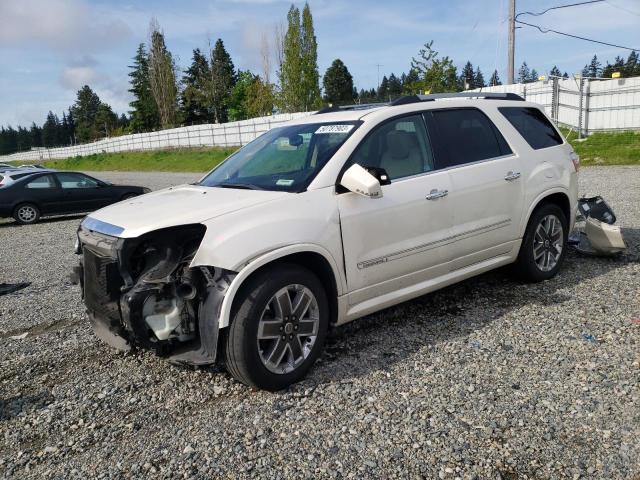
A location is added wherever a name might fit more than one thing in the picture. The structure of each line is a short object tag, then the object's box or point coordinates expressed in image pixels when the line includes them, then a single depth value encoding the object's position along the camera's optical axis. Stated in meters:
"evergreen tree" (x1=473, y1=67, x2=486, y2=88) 120.24
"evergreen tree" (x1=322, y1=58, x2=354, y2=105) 101.62
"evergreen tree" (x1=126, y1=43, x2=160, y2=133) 79.25
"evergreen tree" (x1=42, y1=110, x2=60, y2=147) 141.50
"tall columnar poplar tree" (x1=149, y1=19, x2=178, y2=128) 68.19
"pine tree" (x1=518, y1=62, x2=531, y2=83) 136.23
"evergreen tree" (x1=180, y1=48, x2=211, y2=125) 72.00
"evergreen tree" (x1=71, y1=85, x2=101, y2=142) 116.94
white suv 3.46
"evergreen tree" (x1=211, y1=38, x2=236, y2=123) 71.09
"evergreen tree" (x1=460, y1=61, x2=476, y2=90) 119.56
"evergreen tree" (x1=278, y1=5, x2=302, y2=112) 54.59
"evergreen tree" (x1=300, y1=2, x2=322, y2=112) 56.00
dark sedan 13.77
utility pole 23.02
